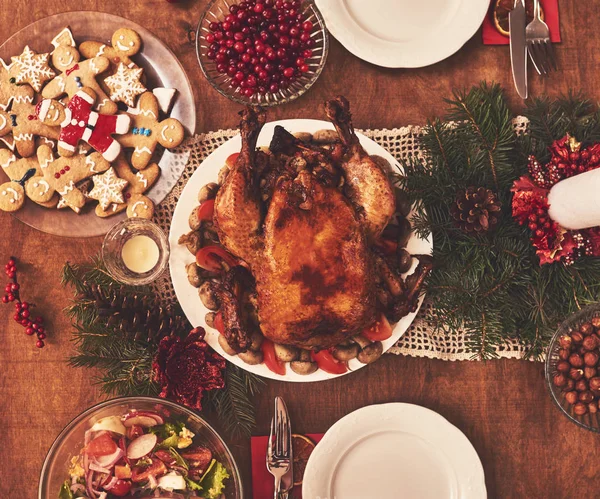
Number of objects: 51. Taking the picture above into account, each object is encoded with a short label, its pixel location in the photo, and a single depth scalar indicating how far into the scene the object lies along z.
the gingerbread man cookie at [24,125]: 1.57
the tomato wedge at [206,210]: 1.51
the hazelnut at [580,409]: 1.45
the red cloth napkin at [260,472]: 1.60
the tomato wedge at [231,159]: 1.53
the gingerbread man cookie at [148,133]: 1.57
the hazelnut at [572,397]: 1.46
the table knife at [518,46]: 1.61
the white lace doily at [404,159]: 1.59
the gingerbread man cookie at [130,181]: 1.58
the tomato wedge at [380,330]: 1.50
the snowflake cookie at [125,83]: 1.57
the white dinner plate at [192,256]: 1.52
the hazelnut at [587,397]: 1.44
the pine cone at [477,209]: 1.38
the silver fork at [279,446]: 1.55
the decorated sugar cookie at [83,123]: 1.55
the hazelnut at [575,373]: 1.45
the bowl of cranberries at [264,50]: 1.54
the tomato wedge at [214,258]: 1.50
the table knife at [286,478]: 1.56
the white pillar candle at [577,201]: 1.29
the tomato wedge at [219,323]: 1.51
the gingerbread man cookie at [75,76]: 1.57
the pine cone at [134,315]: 1.49
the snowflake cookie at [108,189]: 1.56
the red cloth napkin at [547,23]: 1.63
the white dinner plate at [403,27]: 1.58
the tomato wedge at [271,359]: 1.51
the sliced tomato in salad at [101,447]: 1.48
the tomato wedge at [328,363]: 1.52
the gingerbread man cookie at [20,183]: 1.58
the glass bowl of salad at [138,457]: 1.47
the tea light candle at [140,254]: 1.54
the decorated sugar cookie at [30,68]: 1.58
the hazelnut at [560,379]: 1.46
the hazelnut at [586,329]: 1.45
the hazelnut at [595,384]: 1.42
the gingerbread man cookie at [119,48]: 1.60
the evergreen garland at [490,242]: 1.46
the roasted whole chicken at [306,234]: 1.29
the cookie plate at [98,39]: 1.60
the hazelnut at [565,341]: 1.46
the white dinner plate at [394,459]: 1.55
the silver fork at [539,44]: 1.61
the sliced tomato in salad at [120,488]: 1.46
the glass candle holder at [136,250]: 1.52
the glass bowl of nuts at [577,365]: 1.44
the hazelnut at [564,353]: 1.46
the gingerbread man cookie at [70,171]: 1.57
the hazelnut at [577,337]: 1.45
